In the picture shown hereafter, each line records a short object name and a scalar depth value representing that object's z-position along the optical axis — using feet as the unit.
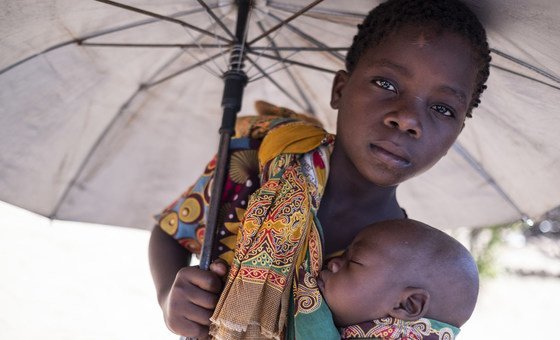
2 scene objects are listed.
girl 1.93
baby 1.80
